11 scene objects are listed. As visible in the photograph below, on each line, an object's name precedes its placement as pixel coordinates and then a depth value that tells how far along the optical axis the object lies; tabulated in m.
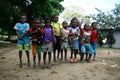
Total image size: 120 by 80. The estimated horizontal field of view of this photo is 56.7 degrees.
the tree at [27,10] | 8.89
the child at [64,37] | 4.09
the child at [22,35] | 3.65
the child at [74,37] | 4.11
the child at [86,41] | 4.19
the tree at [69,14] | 27.76
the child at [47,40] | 3.64
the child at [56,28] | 3.97
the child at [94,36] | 4.37
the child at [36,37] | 3.63
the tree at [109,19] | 14.17
